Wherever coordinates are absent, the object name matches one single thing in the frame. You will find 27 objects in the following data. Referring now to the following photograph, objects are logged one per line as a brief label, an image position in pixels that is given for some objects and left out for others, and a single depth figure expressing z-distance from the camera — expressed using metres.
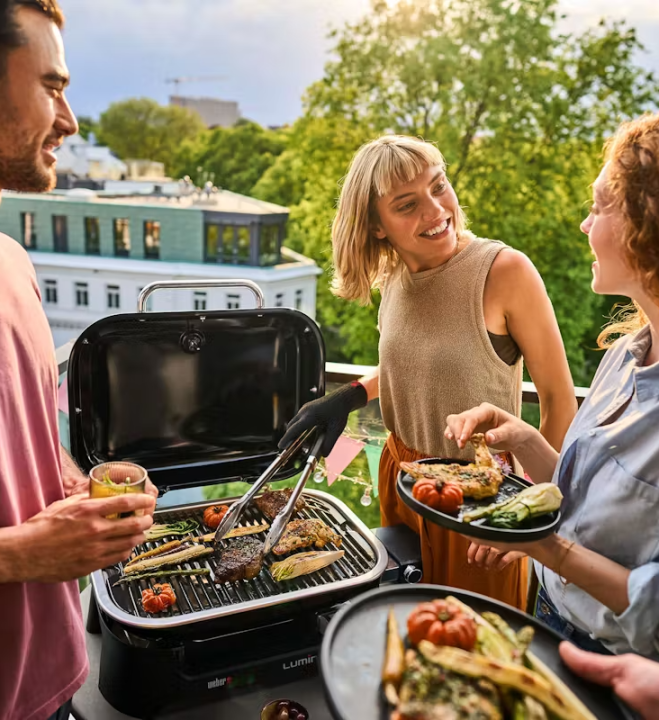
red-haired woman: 1.18
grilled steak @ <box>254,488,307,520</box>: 1.96
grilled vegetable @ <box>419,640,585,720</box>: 0.87
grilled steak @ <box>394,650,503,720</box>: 0.84
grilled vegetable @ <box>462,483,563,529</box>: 1.24
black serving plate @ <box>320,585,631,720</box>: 0.91
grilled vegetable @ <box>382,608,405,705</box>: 0.91
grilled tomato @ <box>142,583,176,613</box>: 1.51
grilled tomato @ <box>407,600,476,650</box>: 0.98
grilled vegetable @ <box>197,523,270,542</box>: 1.82
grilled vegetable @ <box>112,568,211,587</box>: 1.62
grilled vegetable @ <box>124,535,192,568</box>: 1.72
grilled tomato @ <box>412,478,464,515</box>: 1.31
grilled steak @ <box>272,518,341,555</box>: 1.75
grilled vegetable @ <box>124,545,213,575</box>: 1.67
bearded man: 1.18
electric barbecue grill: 1.44
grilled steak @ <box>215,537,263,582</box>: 1.62
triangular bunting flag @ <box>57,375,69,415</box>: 2.22
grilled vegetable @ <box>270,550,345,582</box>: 1.66
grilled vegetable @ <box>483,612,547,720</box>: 0.85
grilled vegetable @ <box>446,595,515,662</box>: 0.97
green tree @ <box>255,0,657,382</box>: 13.69
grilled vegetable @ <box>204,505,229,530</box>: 1.91
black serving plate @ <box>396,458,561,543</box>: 1.19
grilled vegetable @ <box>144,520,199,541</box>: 1.83
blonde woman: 1.87
